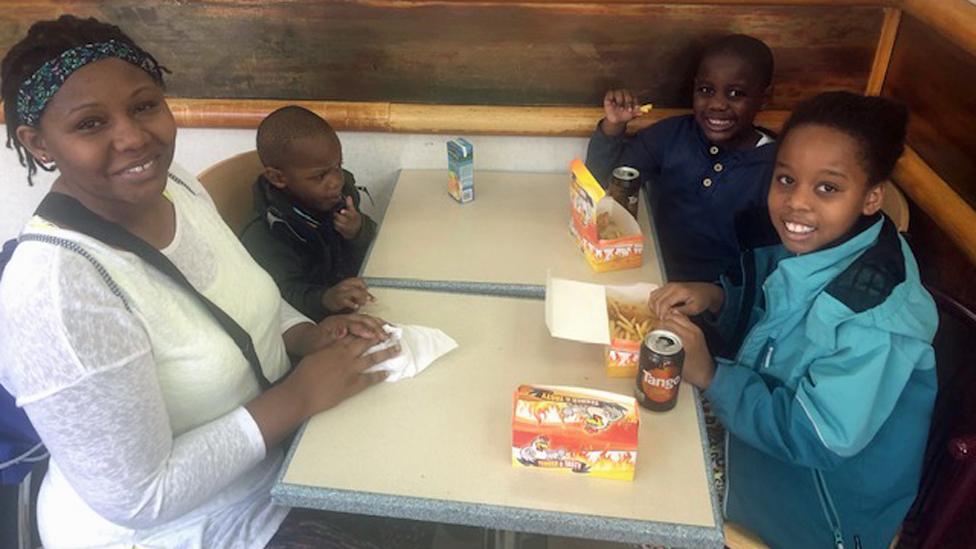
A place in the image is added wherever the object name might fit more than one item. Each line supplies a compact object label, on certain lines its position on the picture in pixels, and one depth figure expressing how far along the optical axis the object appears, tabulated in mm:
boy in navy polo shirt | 1759
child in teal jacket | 1129
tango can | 1119
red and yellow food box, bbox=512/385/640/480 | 1028
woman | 915
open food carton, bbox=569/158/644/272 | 1510
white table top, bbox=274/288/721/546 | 1016
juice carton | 1798
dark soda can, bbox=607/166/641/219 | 1660
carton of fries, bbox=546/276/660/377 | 1241
